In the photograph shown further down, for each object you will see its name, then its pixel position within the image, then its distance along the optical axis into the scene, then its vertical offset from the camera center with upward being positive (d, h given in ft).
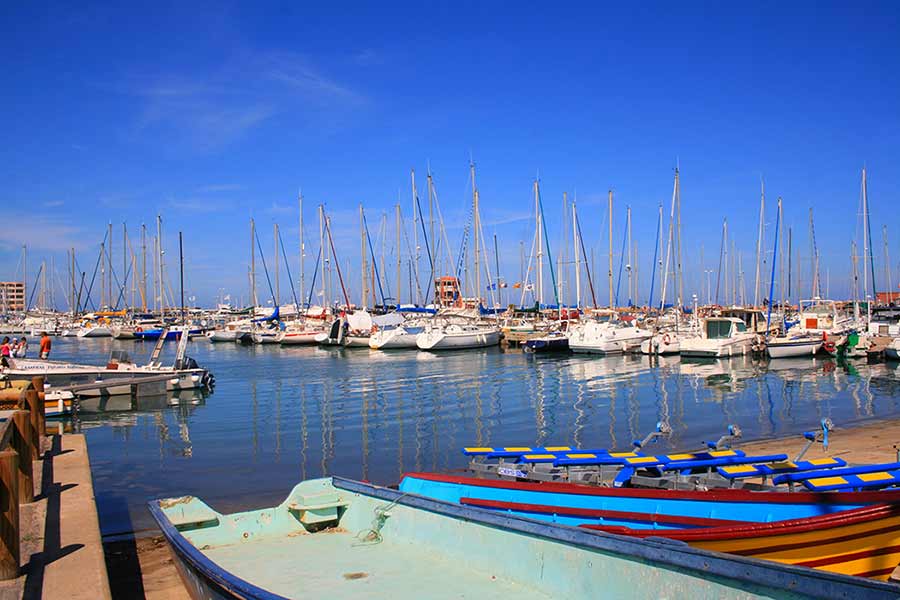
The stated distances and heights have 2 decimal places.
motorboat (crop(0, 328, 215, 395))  92.73 -5.06
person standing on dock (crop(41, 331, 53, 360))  115.85 -1.78
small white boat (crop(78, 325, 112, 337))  301.22 +0.96
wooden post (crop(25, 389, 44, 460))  37.63 -4.18
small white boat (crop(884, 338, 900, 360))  139.42 -9.39
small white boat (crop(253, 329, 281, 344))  234.58 -3.06
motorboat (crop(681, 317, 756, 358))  151.43 -6.70
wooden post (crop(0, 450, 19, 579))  19.56 -4.77
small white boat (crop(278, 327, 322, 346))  225.35 -3.52
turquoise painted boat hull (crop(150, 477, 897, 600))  15.56 -6.96
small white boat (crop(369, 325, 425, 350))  194.49 -4.65
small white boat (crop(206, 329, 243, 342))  258.55 -2.57
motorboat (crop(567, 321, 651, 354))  166.61 -5.85
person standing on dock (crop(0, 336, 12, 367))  99.68 -1.92
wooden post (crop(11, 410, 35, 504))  28.78 -4.79
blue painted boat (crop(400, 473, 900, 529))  24.09 -6.89
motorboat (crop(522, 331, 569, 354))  174.81 -6.96
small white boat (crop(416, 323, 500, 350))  184.03 -4.68
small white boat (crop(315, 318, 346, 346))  216.13 -3.27
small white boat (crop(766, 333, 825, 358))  148.56 -8.37
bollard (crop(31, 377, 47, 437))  43.68 -3.61
